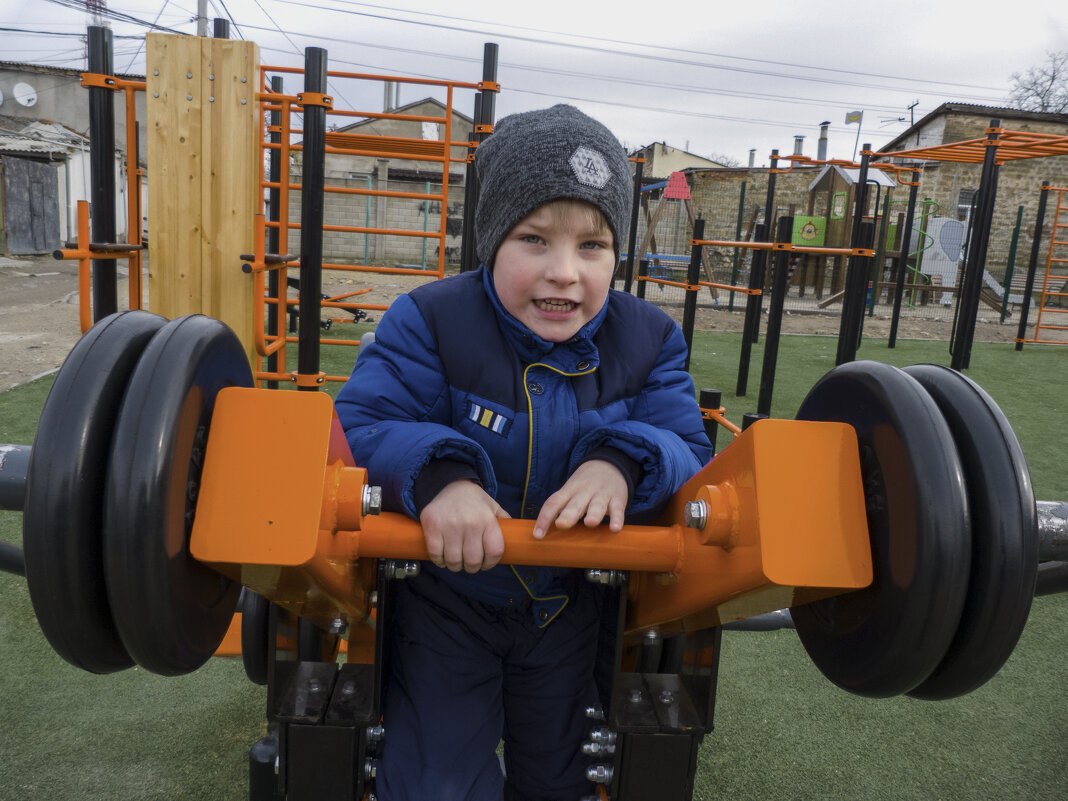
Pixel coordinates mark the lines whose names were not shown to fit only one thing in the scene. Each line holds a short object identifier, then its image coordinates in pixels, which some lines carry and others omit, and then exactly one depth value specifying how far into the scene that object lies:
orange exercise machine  0.70
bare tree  26.63
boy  1.14
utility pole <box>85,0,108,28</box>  16.94
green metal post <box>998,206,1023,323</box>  10.48
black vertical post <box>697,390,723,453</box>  3.32
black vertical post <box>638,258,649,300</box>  5.79
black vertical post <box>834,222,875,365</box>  4.89
